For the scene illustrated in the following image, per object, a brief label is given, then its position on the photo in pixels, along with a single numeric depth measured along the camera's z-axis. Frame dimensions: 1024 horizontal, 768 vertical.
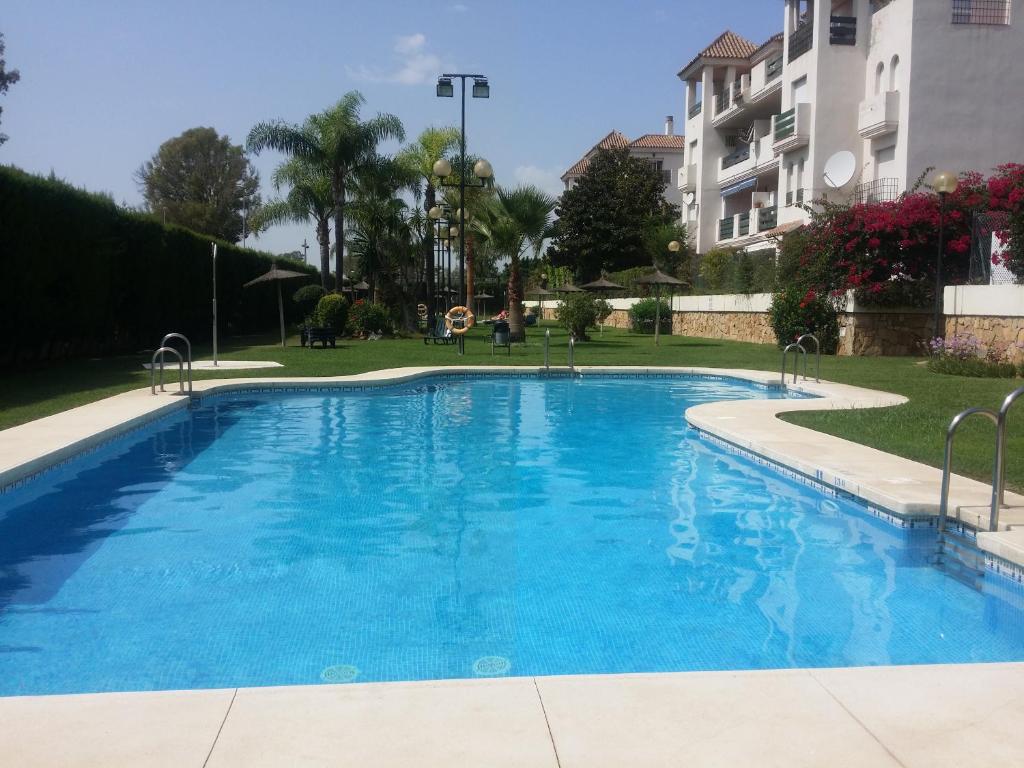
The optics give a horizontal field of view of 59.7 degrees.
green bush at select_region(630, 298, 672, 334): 34.53
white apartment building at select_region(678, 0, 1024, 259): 27.34
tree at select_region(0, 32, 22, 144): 38.12
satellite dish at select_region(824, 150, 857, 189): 29.34
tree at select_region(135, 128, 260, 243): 72.94
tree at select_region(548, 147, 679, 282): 53.75
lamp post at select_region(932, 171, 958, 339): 18.02
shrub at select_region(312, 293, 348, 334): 27.61
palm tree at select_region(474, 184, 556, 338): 32.66
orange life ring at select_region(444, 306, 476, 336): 22.81
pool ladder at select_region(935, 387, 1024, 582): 5.27
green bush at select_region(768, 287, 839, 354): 22.48
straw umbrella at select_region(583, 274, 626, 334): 29.73
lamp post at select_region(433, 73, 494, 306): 21.94
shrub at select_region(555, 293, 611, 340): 28.14
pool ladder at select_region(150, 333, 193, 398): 12.14
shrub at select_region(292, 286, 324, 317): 29.45
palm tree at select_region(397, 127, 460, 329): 37.34
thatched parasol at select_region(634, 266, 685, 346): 26.75
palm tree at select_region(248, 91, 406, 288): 32.38
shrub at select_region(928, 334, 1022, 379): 16.31
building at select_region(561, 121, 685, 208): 68.56
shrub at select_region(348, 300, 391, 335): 28.97
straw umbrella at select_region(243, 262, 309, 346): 24.58
